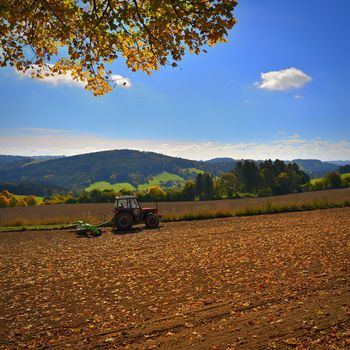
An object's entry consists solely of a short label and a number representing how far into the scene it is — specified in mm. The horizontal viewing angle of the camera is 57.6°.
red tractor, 21023
